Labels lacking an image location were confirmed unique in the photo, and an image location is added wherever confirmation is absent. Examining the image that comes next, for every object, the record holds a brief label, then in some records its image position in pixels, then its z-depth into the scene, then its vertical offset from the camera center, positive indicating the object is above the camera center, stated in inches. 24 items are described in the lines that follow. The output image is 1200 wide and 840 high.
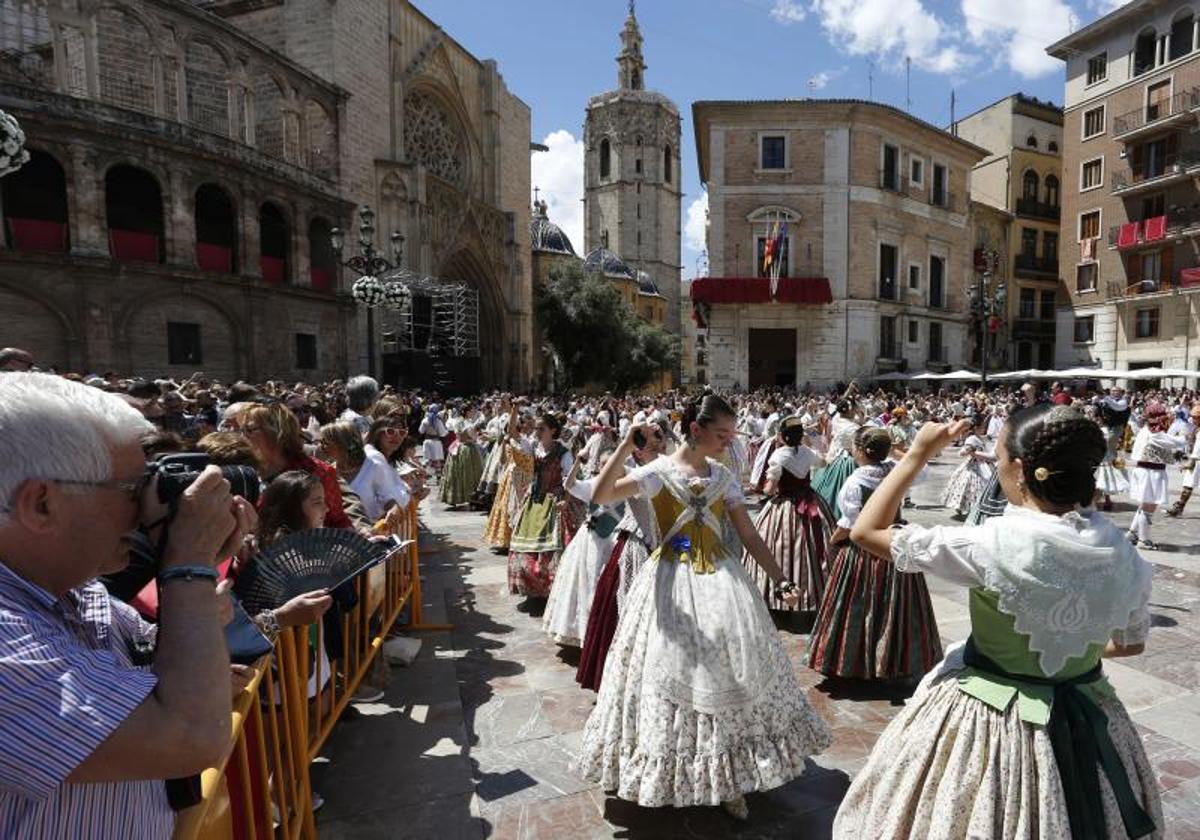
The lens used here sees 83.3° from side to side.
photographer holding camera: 43.6 -17.8
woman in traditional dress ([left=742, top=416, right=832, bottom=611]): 226.7 -48.8
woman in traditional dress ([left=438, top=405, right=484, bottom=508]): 457.1 -60.5
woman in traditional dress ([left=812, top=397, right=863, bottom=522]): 269.3 -36.6
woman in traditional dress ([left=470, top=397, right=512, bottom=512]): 418.0 -54.2
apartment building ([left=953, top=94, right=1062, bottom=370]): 1526.8 +378.6
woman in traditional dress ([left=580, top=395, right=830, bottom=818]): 114.3 -50.2
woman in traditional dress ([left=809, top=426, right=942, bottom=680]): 172.2 -63.0
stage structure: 1052.5 +71.1
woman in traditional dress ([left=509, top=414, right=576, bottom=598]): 247.1 -53.2
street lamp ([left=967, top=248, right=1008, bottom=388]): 841.5 +106.5
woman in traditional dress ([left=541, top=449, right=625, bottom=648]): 198.7 -58.1
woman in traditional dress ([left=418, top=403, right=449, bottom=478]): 520.7 -44.1
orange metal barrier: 75.0 -53.7
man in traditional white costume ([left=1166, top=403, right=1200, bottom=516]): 379.2 -59.5
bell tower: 2281.0 +726.1
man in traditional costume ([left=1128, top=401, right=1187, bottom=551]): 320.2 -45.4
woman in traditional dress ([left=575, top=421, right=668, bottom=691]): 154.5 -48.5
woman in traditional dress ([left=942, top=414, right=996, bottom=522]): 393.6 -61.2
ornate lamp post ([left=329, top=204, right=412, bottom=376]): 487.5 +88.7
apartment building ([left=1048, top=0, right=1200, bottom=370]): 1097.4 +335.8
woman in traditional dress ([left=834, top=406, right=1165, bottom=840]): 76.9 -33.5
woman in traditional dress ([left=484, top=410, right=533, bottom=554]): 319.6 -49.7
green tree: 1517.0 +125.5
